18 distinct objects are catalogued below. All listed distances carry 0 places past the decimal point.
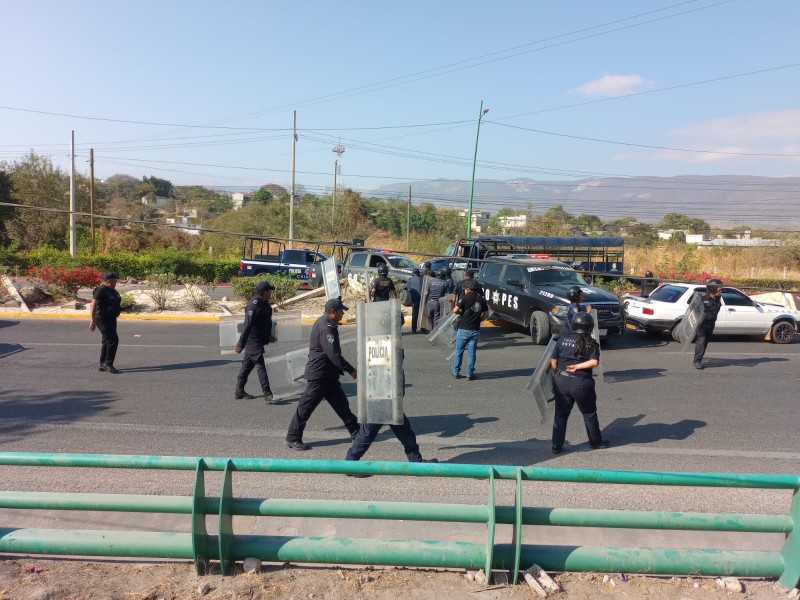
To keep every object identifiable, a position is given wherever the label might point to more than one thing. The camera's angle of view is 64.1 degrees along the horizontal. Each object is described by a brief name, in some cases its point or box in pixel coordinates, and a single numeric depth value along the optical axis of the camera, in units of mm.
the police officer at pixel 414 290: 15453
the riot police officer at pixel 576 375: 6652
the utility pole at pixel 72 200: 35156
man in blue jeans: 10070
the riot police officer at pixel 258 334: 8500
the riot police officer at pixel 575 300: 9108
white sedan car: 14445
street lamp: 35184
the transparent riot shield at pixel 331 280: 10273
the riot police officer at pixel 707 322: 11312
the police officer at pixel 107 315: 10305
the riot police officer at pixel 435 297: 13586
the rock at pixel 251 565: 4055
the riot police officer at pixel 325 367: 6551
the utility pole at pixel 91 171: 38300
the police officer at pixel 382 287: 13258
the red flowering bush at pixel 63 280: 18578
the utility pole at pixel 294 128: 41125
